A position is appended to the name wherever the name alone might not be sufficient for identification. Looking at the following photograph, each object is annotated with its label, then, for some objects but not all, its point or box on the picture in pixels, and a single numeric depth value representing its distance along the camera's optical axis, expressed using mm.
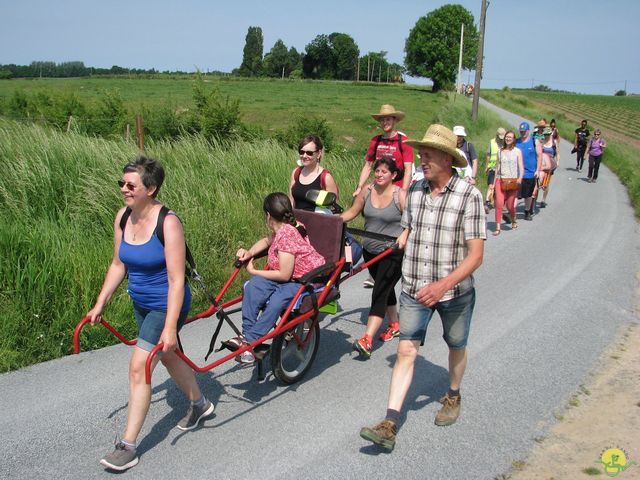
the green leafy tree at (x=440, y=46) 91062
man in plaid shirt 3834
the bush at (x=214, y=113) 19656
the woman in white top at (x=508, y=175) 10898
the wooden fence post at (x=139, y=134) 11272
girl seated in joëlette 4484
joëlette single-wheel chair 4488
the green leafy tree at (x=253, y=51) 143750
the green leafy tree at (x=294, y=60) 149475
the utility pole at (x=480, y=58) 26531
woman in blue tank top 3658
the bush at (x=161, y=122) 20906
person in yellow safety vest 11523
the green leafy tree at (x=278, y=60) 146375
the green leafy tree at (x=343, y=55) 142000
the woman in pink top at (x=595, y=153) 18891
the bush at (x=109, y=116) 17156
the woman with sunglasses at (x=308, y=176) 6246
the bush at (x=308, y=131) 22031
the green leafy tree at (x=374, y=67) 143750
